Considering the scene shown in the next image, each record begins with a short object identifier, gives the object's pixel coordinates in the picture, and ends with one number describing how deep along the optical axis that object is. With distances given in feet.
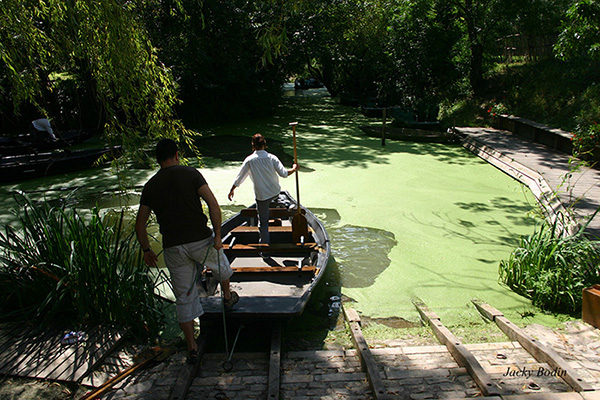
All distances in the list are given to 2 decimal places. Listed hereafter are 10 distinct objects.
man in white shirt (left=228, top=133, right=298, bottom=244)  16.30
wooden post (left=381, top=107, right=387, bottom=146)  41.89
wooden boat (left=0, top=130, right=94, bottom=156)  35.88
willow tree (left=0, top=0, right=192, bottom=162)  12.64
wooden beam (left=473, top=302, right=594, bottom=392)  9.05
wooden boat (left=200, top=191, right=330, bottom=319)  12.11
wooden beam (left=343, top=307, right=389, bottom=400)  9.06
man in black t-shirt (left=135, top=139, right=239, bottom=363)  10.30
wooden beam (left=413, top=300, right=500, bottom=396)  8.94
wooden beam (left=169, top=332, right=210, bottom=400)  9.01
